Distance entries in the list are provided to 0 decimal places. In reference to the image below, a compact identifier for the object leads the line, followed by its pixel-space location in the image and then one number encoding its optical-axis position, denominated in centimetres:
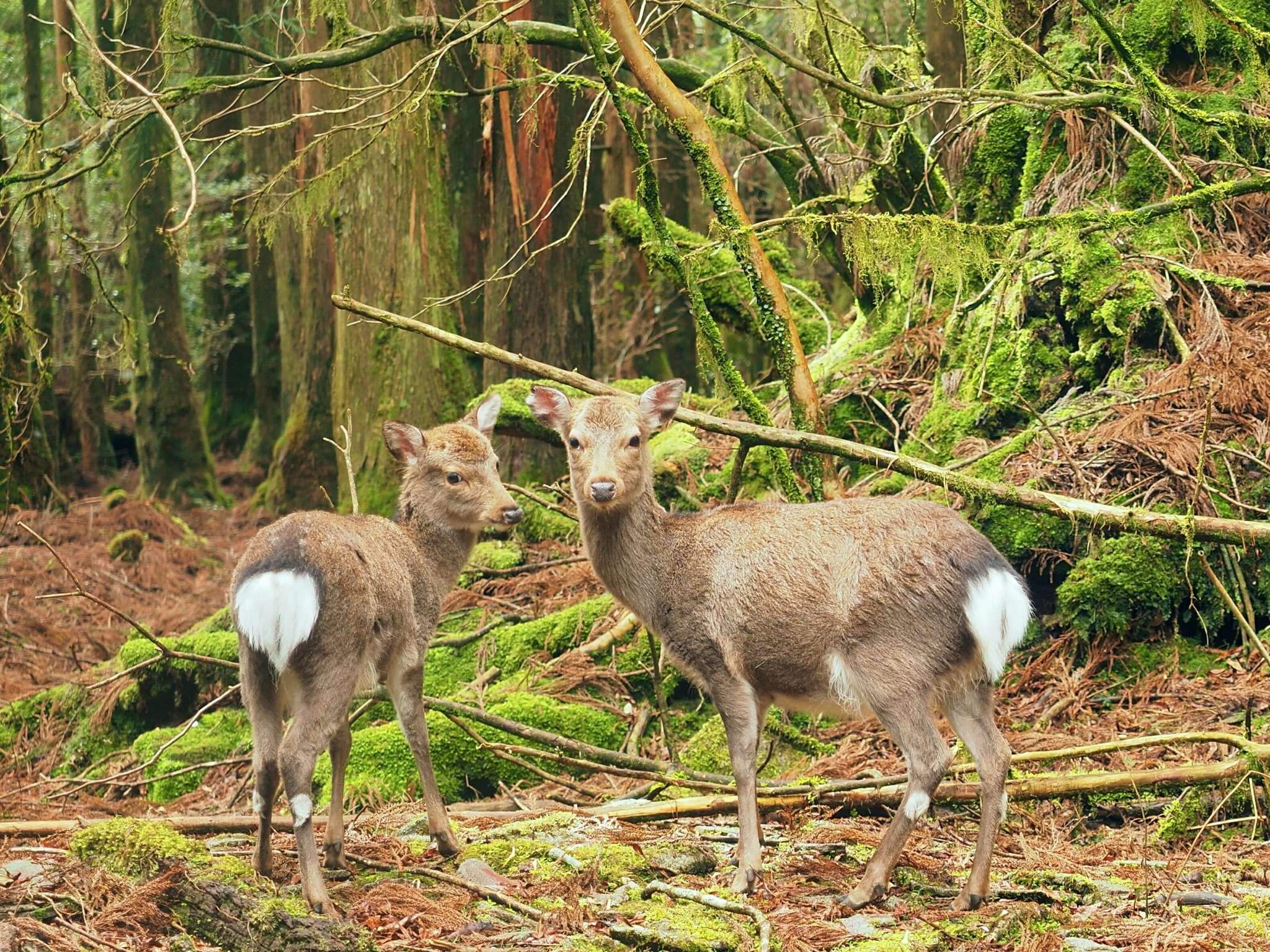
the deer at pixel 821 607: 612
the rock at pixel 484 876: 609
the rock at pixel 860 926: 561
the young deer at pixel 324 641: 577
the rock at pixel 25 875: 585
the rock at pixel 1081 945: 527
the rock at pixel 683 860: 636
